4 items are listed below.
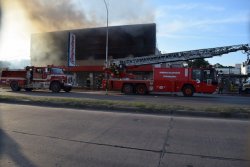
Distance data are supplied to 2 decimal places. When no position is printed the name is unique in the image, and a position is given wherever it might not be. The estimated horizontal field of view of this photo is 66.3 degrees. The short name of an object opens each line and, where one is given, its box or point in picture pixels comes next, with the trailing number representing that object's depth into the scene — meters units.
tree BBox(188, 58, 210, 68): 37.34
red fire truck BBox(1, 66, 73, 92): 14.57
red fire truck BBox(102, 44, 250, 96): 13.45
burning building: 24.57
